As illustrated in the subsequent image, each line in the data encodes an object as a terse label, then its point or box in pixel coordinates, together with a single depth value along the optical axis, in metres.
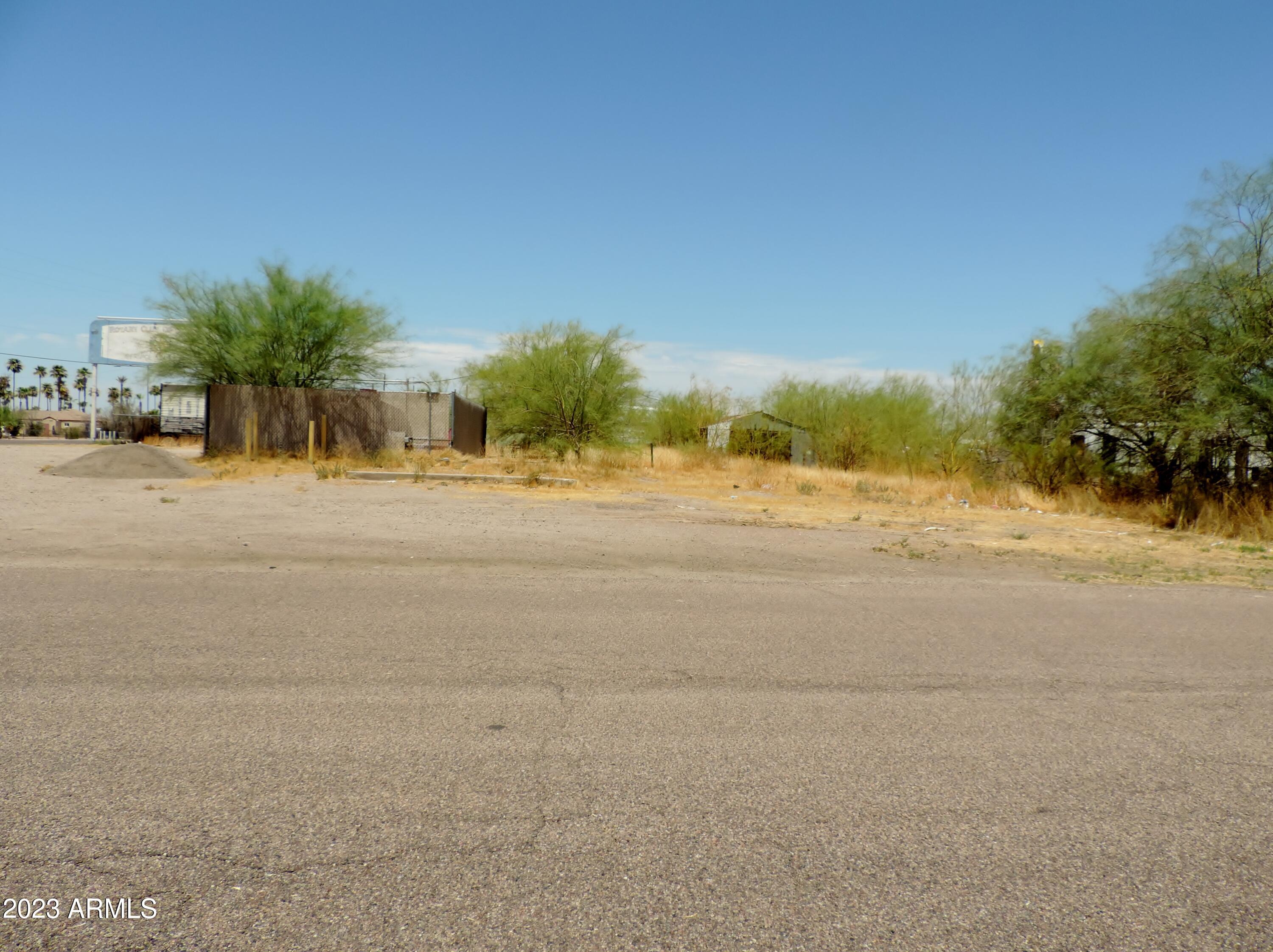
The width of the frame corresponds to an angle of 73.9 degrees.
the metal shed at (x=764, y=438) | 41.09
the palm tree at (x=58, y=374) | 133.50
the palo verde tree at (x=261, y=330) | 30.97
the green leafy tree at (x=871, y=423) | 37.16
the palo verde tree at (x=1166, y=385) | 15.48
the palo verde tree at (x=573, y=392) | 33.53
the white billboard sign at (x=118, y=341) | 55.44
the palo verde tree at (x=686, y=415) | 45.47
